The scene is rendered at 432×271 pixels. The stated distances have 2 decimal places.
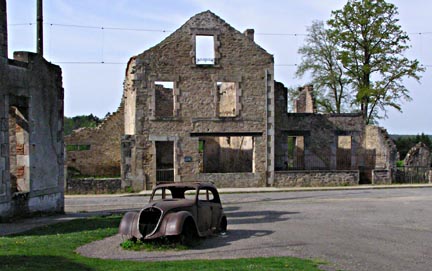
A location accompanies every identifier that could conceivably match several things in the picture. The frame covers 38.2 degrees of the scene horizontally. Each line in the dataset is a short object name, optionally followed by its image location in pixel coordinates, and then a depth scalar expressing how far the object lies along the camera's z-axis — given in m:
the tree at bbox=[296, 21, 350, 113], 44.16
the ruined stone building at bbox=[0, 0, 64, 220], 18.48
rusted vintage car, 13.15
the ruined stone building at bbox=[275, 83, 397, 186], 36.72
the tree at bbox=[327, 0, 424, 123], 41.75
